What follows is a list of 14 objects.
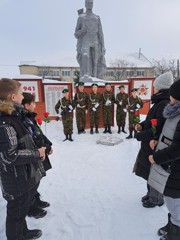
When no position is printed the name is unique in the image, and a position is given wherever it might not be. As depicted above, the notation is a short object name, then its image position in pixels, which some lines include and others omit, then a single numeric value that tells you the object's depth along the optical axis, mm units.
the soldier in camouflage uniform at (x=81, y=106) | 6996
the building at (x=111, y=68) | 35781
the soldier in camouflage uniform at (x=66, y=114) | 6480
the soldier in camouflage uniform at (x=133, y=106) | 6500
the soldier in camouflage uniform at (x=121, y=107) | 7062
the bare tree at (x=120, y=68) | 34688
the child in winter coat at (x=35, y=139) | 2098
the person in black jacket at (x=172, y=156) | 1652
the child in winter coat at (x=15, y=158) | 1601
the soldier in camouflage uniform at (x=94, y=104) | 7043
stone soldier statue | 8836
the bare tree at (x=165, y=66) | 29153
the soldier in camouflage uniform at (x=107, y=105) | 7188
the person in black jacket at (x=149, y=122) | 2266
